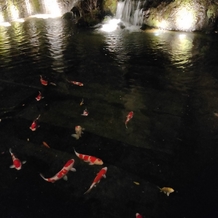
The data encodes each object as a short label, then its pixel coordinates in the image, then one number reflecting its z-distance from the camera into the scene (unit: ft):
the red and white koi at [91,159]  16.42
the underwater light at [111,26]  54.90
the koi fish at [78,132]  19.50
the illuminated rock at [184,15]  49.88
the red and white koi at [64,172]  15.26
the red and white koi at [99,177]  15.06
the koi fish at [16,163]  16.53
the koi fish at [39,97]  25.02
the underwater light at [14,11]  68.34
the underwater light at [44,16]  69.62
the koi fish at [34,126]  20.45
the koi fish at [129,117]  21.17
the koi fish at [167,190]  14.48
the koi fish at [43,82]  27.89
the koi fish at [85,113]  22.36
